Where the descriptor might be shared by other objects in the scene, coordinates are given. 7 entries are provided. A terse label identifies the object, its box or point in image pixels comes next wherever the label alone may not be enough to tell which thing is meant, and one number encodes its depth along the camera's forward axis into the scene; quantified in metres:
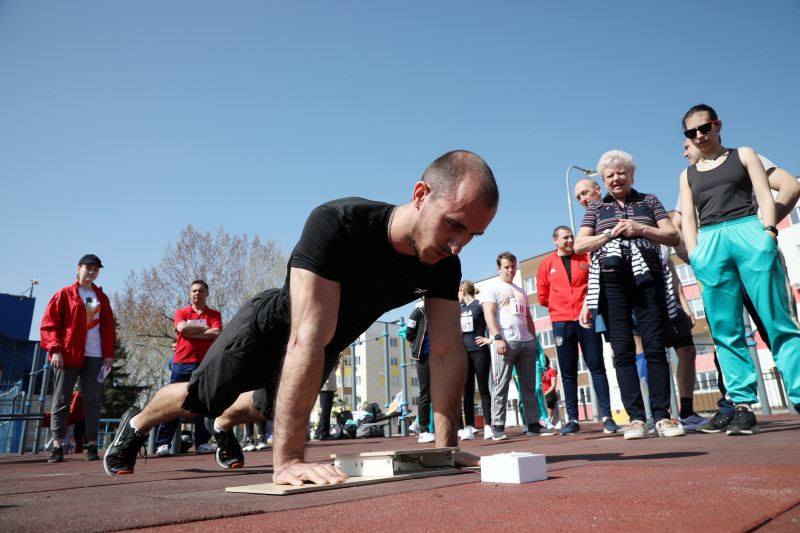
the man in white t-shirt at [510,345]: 6.79
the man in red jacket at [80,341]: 6.00
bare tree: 25.05
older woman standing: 4.45
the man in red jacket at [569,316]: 6.19
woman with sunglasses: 3.74
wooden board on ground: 2.35
